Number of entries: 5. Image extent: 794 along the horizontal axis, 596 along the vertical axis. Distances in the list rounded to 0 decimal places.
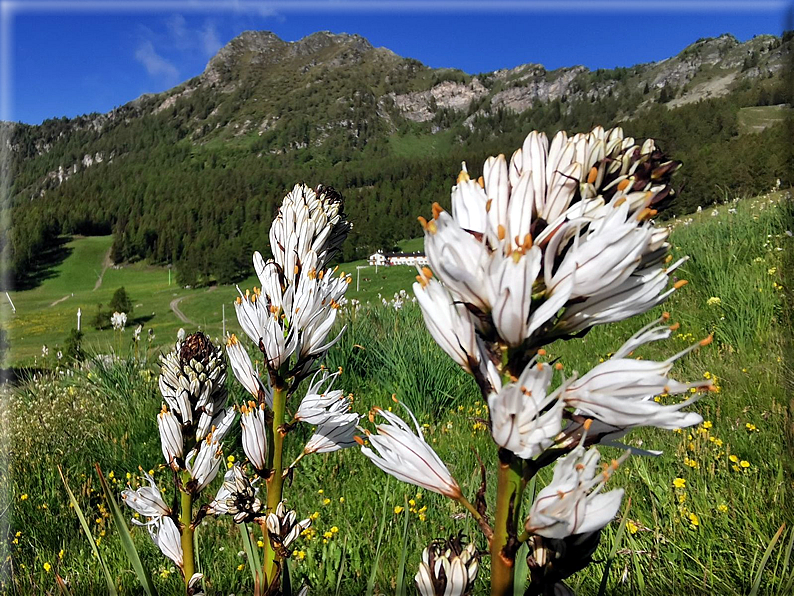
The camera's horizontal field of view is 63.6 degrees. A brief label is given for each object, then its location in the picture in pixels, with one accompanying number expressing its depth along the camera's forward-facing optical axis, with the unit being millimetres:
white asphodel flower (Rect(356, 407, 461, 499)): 162
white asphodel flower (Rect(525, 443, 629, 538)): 141
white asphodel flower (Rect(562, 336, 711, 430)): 146
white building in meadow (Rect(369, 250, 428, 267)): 40825
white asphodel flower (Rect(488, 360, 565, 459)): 141
